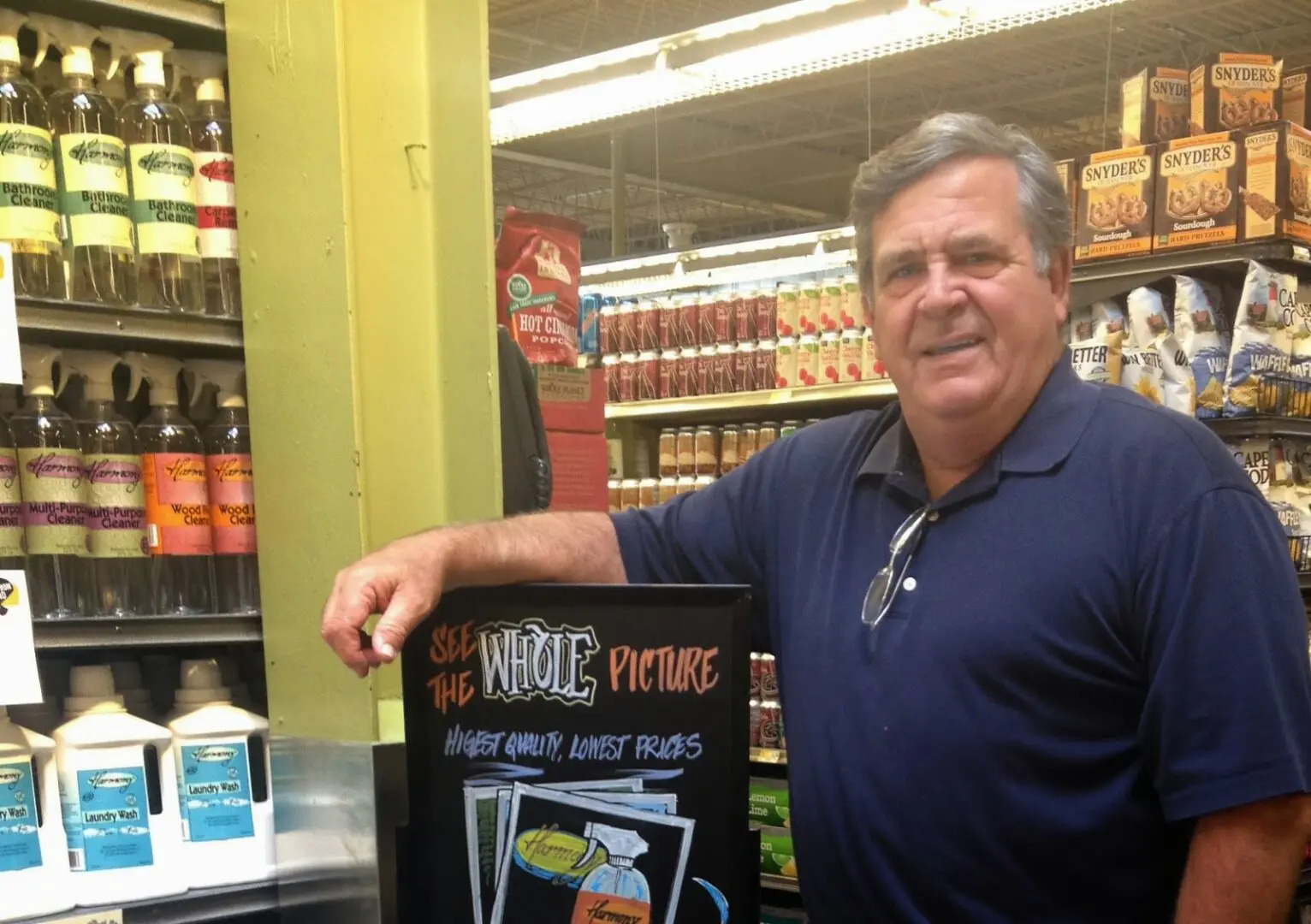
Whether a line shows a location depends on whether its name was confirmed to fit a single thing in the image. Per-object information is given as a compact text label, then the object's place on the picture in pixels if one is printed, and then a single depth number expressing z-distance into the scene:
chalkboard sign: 1.49
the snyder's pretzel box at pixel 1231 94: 3.96
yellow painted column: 2.03
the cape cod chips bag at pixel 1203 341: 3.77
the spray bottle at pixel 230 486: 2.21
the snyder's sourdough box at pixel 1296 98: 4.23
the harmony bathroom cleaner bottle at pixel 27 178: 1.95
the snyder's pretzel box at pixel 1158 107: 4.07
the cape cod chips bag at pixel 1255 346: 3.72
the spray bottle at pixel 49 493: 1.98
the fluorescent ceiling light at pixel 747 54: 4.17
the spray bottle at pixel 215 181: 2.18
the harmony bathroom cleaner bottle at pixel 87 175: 2.02
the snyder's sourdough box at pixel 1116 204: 3.94
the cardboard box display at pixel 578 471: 3.42
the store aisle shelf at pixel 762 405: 4.71
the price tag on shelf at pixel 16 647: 1.86
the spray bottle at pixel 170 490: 2.11
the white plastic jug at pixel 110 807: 1.97
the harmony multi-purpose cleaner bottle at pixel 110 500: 2.06
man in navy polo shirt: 1.43
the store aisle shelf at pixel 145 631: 1.95
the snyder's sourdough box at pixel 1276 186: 3.69
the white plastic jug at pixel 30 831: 1.90
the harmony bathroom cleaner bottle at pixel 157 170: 2.08
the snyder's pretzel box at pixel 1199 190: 3.79
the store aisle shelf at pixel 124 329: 1.95
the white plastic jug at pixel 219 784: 2.07
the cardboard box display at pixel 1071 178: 4.13
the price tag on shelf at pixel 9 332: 1.85
